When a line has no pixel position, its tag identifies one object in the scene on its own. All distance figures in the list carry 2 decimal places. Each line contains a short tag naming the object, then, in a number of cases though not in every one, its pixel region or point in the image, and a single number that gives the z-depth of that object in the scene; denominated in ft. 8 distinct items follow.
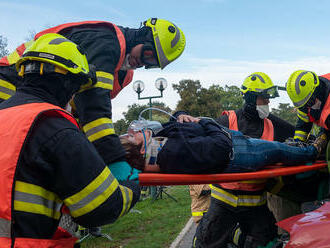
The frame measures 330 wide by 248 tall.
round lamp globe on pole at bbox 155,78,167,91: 32.27
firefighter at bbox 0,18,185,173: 7.14
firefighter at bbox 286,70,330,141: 12.61
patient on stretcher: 6.81
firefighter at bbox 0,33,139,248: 4.12
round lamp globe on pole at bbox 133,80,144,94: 32.32
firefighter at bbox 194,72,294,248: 10.05
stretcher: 6.27
